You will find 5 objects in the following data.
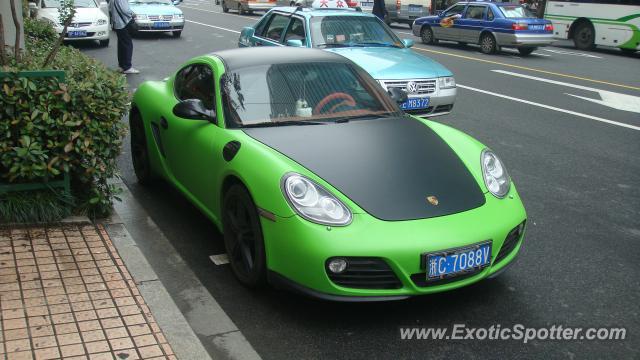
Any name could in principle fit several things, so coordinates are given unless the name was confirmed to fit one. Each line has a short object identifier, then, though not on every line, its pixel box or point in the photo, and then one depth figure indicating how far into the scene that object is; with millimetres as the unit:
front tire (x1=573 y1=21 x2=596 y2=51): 21766
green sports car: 3785
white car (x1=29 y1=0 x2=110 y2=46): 16984
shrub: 4879
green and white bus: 20094
